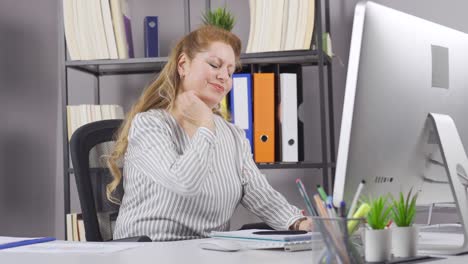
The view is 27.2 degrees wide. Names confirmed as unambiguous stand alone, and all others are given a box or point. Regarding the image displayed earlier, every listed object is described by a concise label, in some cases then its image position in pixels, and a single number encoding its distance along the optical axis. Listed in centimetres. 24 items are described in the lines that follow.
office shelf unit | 327
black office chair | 262
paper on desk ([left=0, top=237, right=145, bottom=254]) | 217
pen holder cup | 156
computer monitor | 177
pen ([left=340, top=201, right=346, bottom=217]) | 160
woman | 260
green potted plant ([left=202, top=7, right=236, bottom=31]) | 332
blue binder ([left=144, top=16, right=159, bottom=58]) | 344
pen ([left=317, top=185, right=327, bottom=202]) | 166
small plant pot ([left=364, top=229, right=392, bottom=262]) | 175
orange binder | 329
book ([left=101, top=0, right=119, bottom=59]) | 340
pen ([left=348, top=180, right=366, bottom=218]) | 165
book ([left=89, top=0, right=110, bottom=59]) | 340
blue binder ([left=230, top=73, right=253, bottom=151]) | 330
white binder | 328
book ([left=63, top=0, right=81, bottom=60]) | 341
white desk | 195
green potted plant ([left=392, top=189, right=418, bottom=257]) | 183
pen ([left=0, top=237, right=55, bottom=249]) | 227
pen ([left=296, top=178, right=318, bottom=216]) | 177
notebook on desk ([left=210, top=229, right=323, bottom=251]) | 214
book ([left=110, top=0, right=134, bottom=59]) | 341
